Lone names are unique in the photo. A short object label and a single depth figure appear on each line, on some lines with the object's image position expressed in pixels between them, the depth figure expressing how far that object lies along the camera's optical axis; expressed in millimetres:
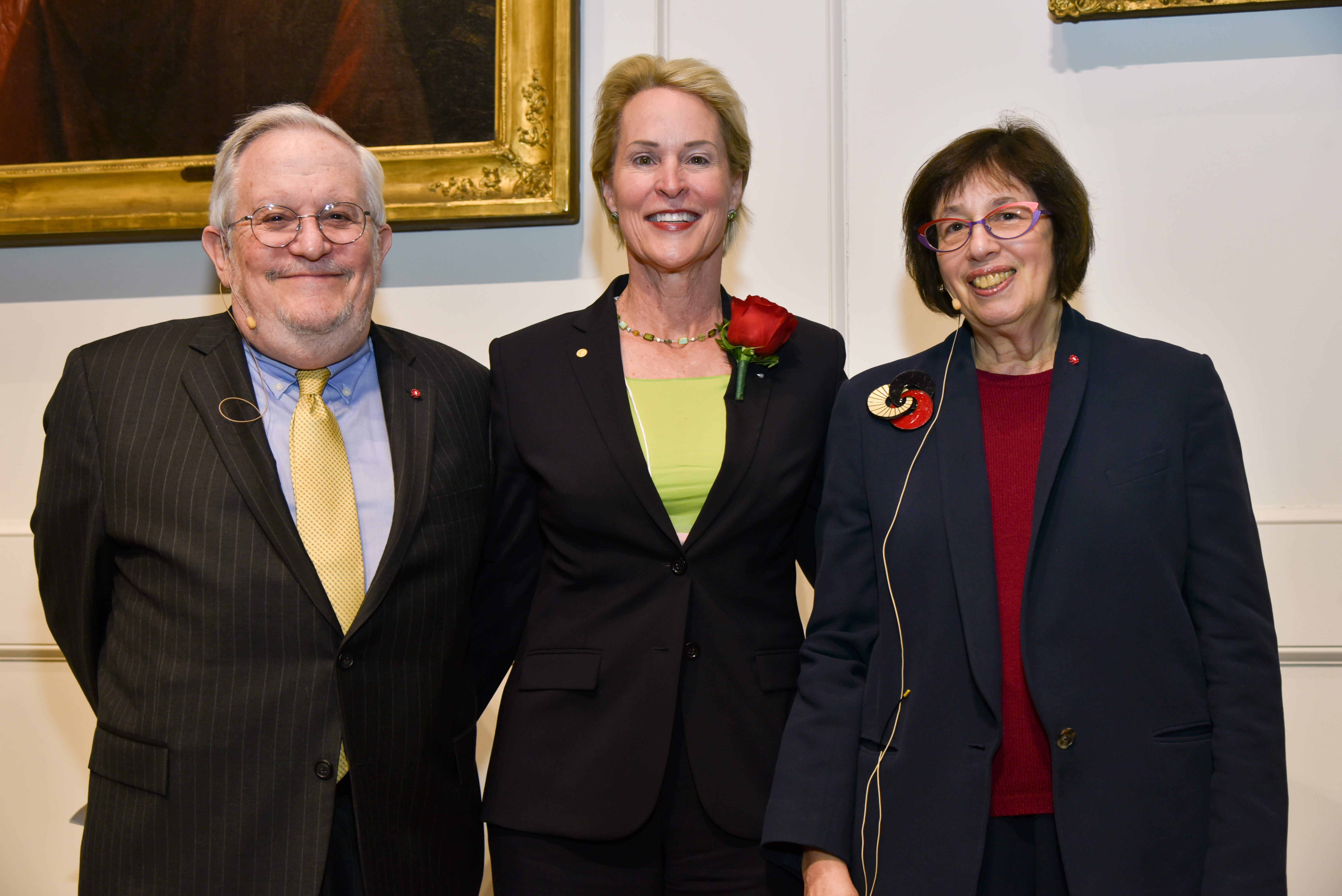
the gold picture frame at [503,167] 2943
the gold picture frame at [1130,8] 2787
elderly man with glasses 1719
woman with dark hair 1591
